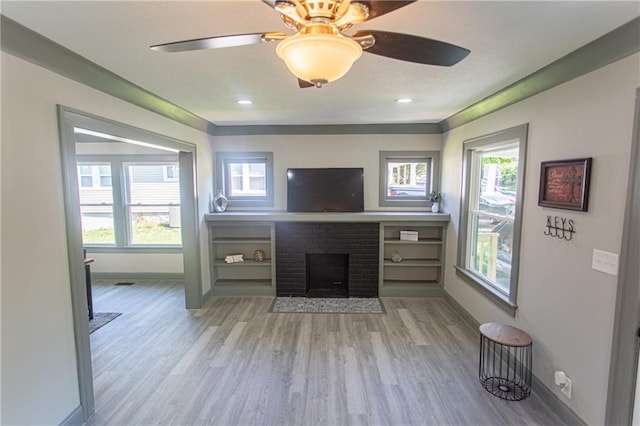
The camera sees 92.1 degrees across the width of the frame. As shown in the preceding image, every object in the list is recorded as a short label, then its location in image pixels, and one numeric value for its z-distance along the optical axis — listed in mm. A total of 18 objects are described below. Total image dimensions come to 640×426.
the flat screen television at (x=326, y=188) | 4746
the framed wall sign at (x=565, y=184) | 2010
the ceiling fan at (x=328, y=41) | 1099
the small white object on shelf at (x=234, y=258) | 4711
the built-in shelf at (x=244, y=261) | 4680
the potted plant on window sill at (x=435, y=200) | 4676
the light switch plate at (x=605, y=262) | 1827
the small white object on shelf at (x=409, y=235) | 4625
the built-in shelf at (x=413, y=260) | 4609
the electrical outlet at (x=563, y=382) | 2156
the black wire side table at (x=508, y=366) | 2467
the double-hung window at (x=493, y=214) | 2812
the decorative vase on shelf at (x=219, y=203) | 4738
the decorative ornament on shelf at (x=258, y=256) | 4746
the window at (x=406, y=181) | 4832
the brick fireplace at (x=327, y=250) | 4535
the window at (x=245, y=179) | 4863
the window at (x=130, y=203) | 5387
